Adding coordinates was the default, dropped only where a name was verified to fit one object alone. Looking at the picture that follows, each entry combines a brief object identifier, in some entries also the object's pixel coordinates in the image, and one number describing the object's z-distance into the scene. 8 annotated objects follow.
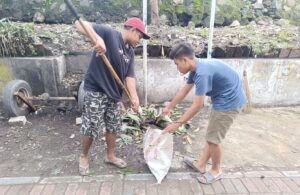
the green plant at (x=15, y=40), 3.64
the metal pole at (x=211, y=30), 3.43
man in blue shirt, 1.97
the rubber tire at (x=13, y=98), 3.18
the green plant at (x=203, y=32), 4.44
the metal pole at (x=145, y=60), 3.35
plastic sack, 2.31
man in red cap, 2.10
